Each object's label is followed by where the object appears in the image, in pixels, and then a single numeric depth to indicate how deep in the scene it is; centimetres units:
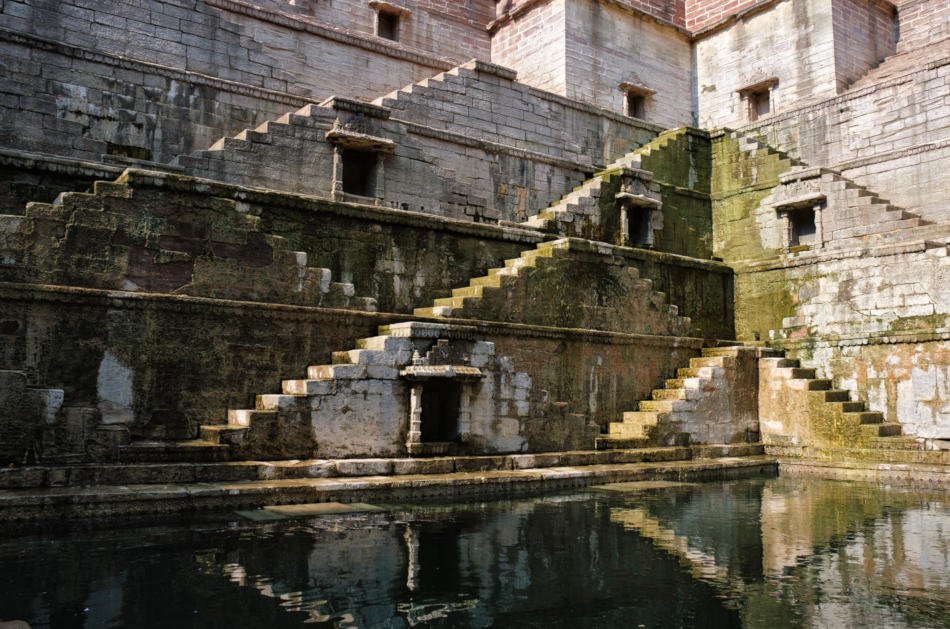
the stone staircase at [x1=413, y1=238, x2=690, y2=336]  1091
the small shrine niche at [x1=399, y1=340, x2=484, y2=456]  959
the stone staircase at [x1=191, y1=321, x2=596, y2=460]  873
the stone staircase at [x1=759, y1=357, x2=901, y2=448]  1218
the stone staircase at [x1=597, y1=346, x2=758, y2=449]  1184
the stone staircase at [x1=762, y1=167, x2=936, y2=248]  1438
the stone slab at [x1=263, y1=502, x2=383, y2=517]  759
